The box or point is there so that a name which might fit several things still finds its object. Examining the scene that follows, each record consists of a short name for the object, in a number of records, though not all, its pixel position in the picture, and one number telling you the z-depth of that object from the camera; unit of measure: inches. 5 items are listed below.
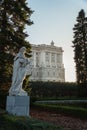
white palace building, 3550.7
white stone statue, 495.8
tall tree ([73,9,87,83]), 1494.8
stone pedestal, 475.5
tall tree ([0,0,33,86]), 794.8
